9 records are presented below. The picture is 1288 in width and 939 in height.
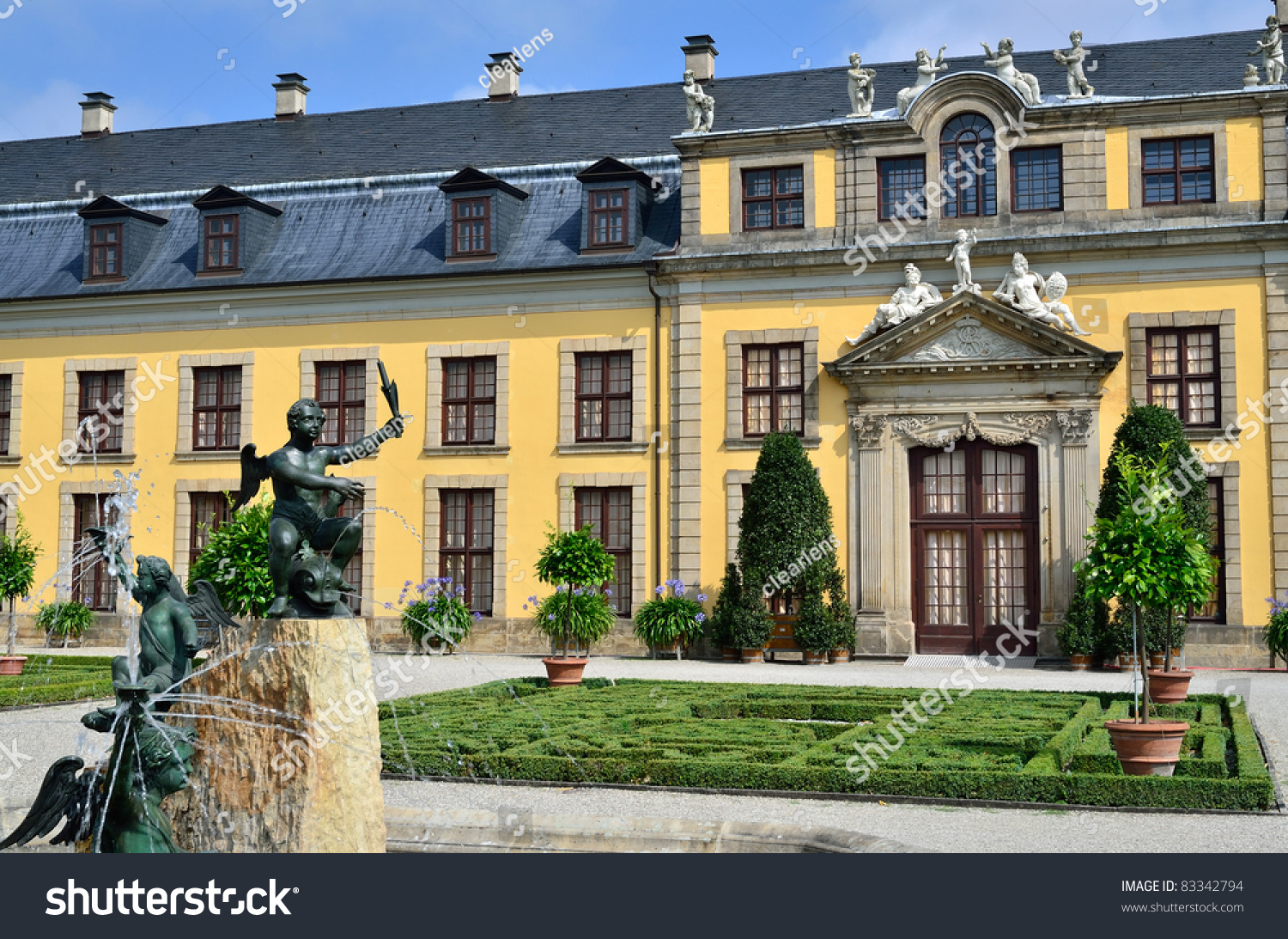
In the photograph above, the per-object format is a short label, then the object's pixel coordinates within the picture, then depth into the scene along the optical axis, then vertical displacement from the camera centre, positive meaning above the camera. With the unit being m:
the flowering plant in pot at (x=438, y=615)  23.91 -1.32
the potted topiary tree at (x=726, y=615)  23.42 -1.27
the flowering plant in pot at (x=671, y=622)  23.80 -1.40
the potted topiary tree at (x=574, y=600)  18.52 -0.93
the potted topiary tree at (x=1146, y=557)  12.12 -0.14
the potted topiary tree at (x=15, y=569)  23.95 -0.51
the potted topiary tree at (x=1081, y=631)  21.69 -1.40
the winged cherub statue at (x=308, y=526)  8.09 +0.08
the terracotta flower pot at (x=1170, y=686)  16.05 -1.68
